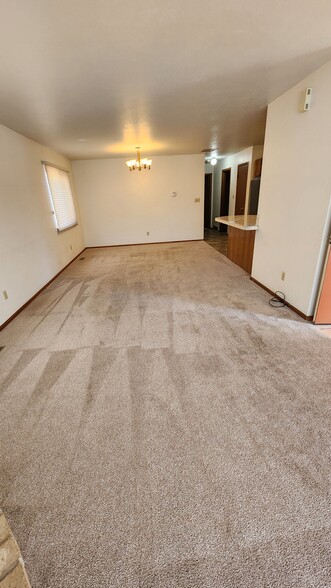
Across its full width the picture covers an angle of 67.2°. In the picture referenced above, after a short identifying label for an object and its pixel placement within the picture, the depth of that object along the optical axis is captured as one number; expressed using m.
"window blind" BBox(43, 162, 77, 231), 4.89
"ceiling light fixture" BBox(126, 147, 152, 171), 5.36
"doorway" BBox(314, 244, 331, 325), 2.46
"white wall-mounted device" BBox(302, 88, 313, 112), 2.40
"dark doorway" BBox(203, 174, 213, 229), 8.95
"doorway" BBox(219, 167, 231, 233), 8.17
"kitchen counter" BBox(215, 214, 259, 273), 3.87
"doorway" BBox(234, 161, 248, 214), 6.68
